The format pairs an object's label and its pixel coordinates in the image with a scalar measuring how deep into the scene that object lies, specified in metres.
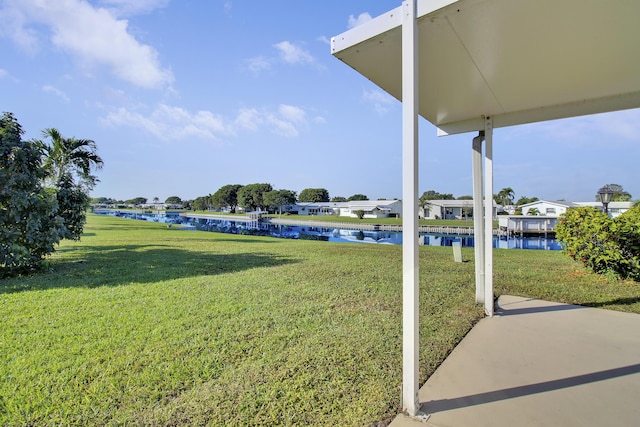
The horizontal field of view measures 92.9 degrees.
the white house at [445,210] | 50.91
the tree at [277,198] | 68.56
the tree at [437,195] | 74.94
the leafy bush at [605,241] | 5.26
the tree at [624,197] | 37.53
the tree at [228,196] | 87.31
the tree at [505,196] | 58.59
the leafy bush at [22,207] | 5.55
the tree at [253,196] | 73.88
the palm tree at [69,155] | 12.52
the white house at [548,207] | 36.02
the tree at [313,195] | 88.69
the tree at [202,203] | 101.00
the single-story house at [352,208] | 55.78
